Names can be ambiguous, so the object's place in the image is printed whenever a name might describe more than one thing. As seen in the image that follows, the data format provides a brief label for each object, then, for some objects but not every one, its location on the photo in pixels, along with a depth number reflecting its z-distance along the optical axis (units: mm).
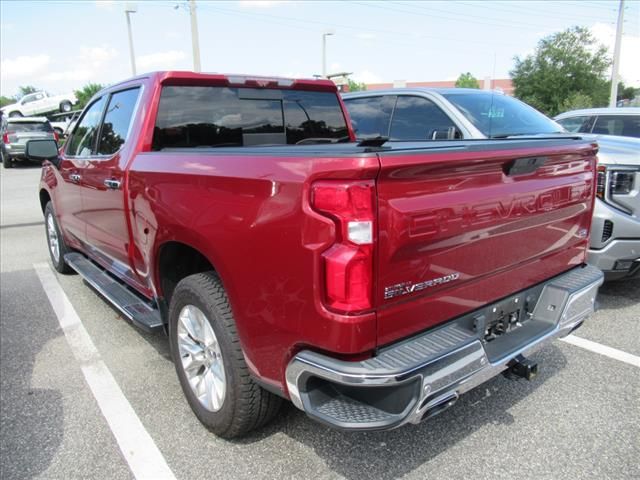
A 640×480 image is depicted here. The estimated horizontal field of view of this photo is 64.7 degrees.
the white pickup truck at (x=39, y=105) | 31031
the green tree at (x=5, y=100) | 67394
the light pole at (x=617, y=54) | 21500
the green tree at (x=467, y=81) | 65512
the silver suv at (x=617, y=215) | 4172
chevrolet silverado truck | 1895
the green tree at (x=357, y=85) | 56875
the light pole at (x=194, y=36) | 17578
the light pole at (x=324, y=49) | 34212
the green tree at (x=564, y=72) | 31594
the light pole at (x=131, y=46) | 26080
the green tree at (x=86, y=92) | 46750
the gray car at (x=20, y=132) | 20078
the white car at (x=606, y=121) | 7303
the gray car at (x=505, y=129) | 4191
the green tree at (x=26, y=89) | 84625
